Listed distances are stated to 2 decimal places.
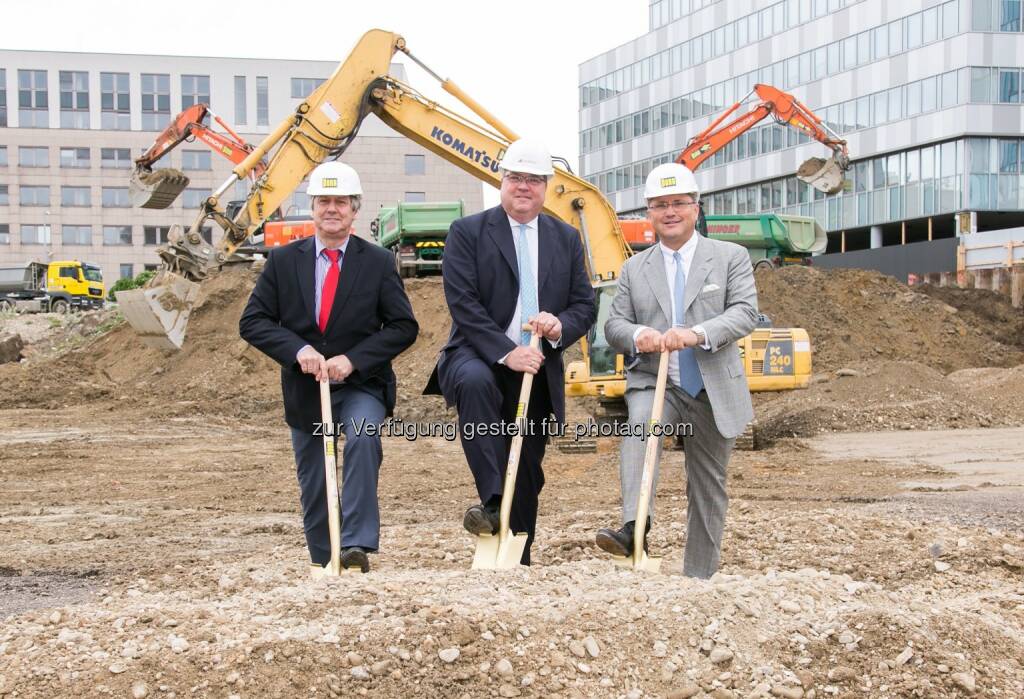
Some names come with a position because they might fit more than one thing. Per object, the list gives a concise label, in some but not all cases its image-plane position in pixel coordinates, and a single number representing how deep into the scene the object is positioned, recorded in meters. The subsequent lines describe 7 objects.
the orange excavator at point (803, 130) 26.42
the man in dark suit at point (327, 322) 6.23
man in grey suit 5.95
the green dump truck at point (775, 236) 39.34
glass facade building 46.62
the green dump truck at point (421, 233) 30.47
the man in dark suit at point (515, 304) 6.06
